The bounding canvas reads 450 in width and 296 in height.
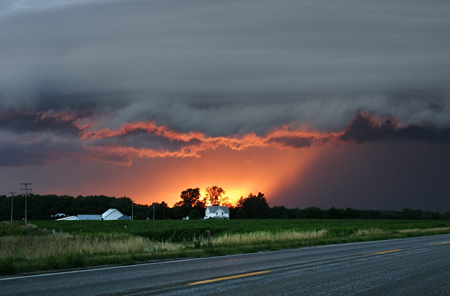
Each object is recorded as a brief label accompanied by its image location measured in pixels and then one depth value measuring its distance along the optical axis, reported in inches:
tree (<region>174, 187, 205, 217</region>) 6909.5
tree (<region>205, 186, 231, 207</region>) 7121.1
